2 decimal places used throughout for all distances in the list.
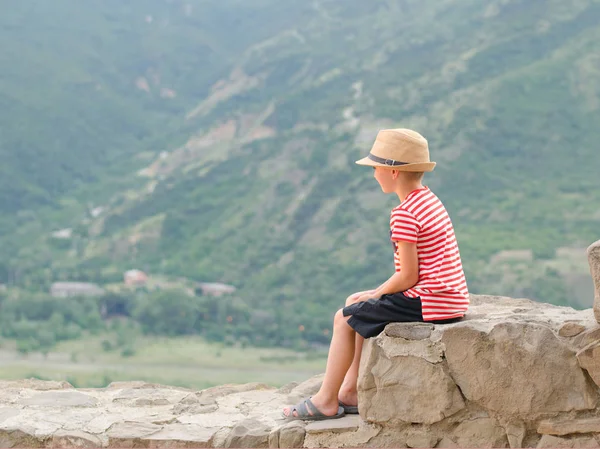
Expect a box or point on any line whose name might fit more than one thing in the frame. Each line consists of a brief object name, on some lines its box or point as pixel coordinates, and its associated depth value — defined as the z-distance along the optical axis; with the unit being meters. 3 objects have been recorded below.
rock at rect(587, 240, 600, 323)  3.89
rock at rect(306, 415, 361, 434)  4.20
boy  4.09
